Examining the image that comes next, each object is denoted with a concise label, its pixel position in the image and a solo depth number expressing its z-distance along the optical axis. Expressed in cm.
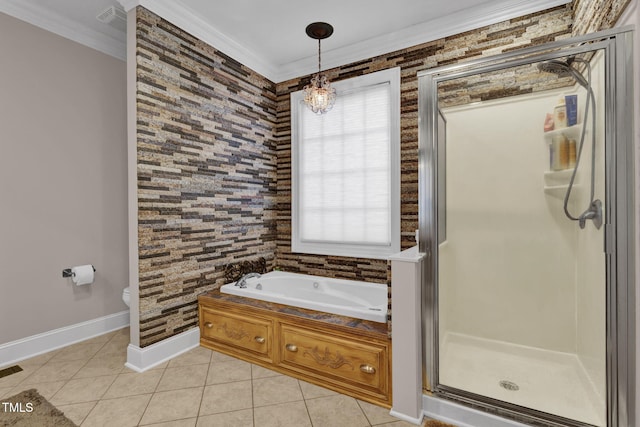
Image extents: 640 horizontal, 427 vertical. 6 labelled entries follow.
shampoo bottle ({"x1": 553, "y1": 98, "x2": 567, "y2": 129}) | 166
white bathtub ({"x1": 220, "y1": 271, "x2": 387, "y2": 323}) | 239
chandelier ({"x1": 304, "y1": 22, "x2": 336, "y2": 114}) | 245
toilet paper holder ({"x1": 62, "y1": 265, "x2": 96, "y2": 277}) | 263
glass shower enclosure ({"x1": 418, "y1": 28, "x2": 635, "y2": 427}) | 135
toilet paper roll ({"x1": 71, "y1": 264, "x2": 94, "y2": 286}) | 263
